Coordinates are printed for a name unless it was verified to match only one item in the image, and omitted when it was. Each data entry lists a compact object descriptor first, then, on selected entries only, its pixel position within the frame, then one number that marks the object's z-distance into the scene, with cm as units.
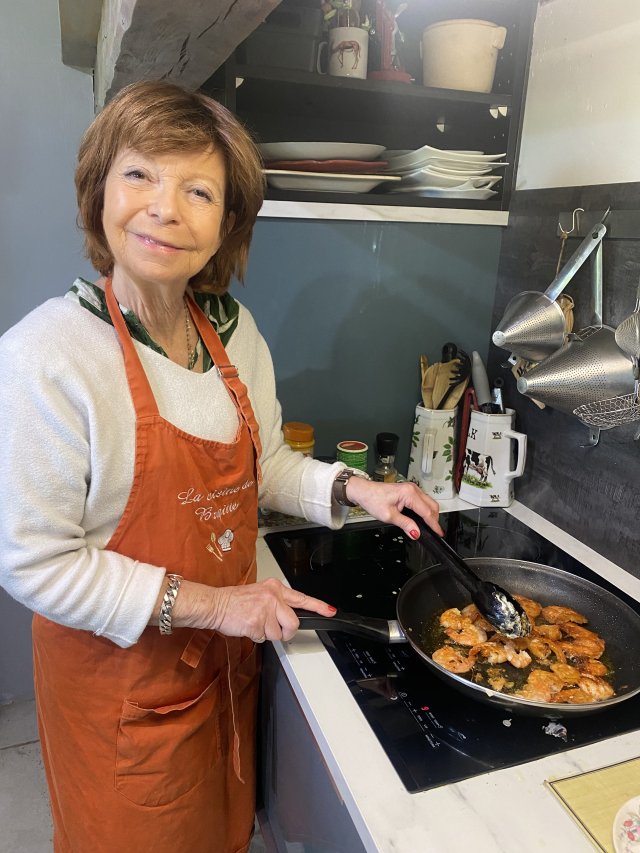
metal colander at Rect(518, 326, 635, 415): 110
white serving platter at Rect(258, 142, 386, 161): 125
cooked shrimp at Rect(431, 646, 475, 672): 95
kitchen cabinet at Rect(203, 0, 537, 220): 129
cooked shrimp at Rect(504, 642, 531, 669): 97
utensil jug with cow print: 142
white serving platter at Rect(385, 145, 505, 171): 131
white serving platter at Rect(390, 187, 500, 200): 140
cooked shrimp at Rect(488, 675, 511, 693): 93
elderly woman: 80
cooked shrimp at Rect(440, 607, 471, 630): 106
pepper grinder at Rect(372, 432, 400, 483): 147
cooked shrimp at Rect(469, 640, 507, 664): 98
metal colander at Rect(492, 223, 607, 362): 121
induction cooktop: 81
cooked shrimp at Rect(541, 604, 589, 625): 110
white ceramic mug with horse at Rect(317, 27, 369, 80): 126
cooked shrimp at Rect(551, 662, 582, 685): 94
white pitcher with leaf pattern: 149
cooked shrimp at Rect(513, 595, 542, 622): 110
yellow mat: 70
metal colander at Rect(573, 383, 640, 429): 107
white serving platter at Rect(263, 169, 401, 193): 129
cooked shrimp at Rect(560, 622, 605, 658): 101
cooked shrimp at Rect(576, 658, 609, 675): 97
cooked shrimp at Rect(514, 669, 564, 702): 90
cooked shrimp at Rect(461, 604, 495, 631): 106
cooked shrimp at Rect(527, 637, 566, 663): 100
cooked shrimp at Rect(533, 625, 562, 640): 104
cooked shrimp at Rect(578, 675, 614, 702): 90
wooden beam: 58
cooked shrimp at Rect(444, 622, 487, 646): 102
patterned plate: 68
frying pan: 86
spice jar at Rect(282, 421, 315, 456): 141
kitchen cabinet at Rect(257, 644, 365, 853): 90
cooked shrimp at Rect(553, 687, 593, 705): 89
